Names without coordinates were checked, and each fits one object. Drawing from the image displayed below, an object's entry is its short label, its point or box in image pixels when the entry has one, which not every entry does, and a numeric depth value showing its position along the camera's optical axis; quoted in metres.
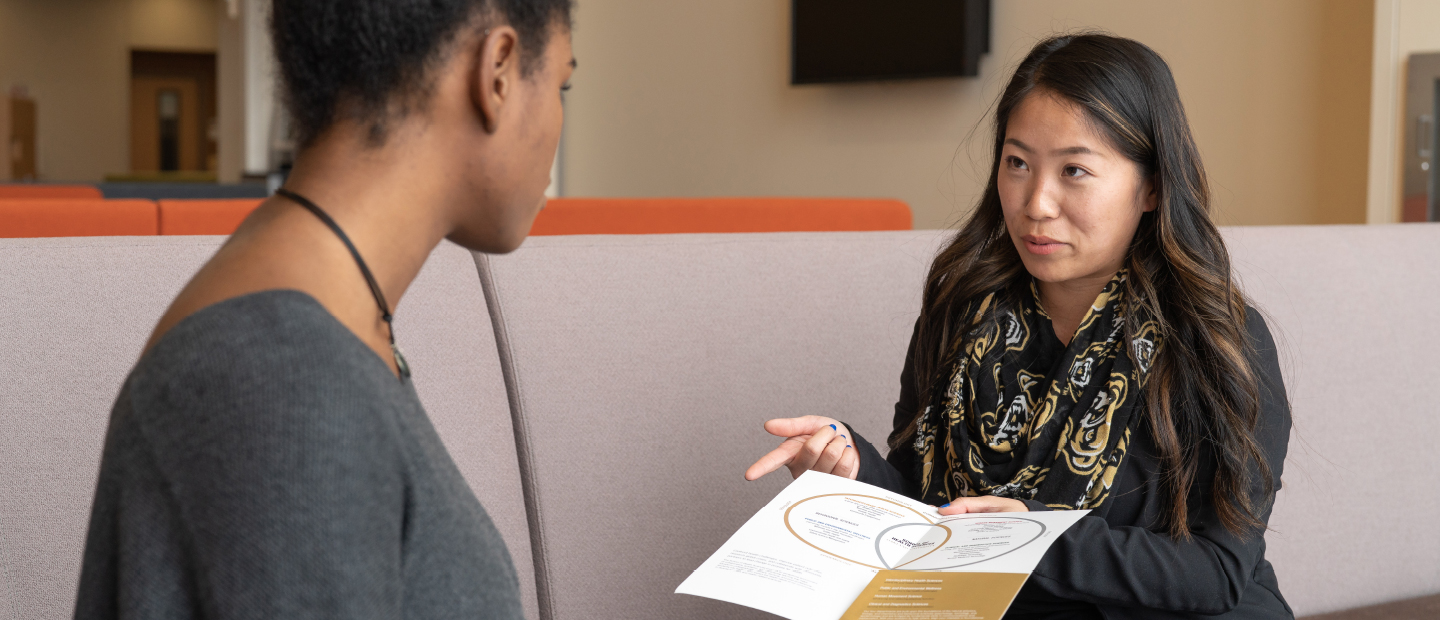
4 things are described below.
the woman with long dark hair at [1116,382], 1.13
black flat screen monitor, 4.86
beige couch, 1.16
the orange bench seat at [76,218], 1.87
